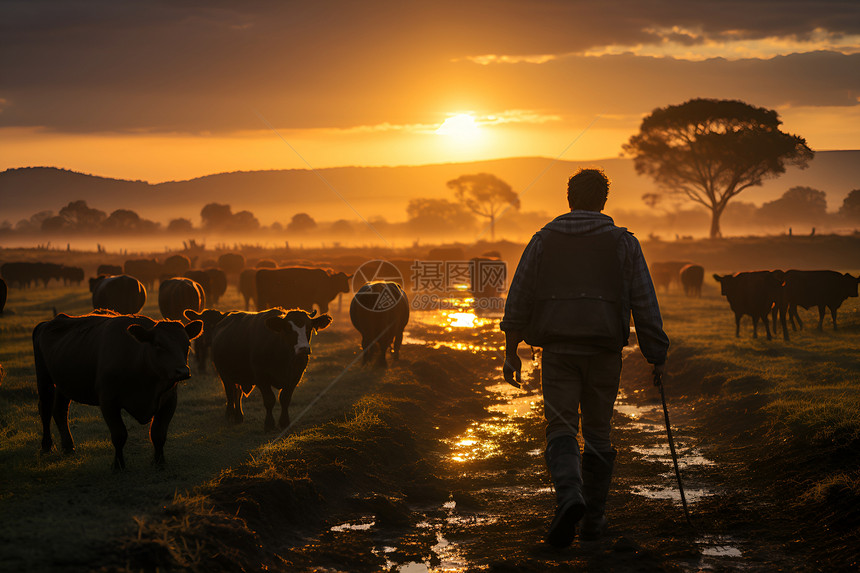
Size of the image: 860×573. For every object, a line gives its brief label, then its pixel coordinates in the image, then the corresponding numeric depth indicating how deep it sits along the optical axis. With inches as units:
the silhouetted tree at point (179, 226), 7199.8
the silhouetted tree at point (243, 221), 6968.5
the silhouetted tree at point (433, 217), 6919.3
